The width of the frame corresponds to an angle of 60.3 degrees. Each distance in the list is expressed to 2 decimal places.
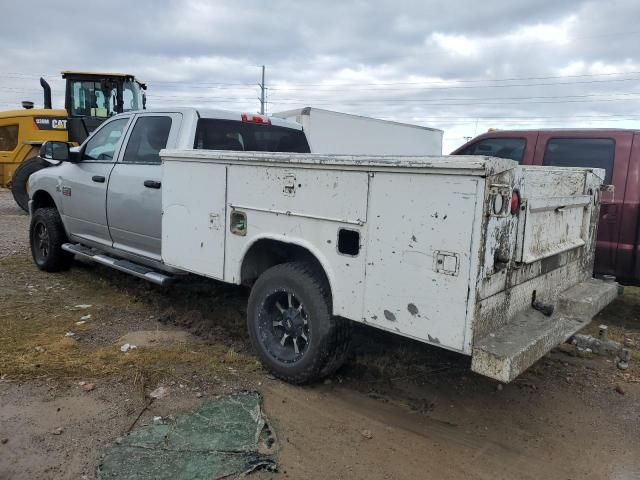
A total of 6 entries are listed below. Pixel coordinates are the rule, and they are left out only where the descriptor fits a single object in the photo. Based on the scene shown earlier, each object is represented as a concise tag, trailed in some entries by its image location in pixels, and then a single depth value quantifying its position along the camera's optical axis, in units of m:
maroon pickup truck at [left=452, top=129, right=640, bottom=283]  5.50
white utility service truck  2.86
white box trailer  15.15
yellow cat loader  12.59
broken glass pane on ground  2.86
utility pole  46.29
